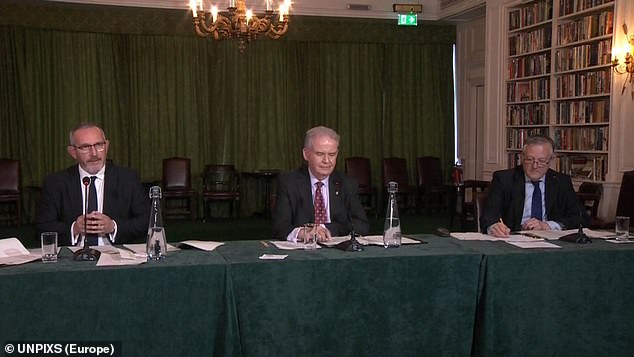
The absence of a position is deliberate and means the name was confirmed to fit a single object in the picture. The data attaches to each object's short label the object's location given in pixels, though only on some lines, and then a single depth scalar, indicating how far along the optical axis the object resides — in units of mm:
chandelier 7379
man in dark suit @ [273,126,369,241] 4098
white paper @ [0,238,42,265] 2951
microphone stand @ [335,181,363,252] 3303
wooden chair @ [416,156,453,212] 10930
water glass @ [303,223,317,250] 3426
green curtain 10125
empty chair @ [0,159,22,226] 9227
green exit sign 10477
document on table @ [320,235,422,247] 3535
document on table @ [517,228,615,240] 3797
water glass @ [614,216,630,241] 3674
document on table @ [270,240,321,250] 3424
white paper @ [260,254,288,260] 3070
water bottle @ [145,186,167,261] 3080
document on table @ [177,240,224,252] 3355
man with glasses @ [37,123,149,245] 3902
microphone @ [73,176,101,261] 3039
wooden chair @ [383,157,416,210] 10898
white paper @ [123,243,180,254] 3334
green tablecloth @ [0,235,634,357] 2750
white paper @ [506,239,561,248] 3438
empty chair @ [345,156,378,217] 10812
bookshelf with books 7391
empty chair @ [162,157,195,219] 10070
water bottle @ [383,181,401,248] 3457
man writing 4633
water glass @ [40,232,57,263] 3008
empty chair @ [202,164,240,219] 10250
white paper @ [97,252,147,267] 2930
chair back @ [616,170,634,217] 6559
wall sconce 6793
